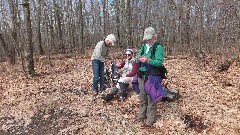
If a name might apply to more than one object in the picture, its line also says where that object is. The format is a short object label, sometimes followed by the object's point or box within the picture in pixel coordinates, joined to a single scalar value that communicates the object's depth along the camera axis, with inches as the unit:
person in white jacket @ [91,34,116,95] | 216.2
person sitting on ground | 198.6
